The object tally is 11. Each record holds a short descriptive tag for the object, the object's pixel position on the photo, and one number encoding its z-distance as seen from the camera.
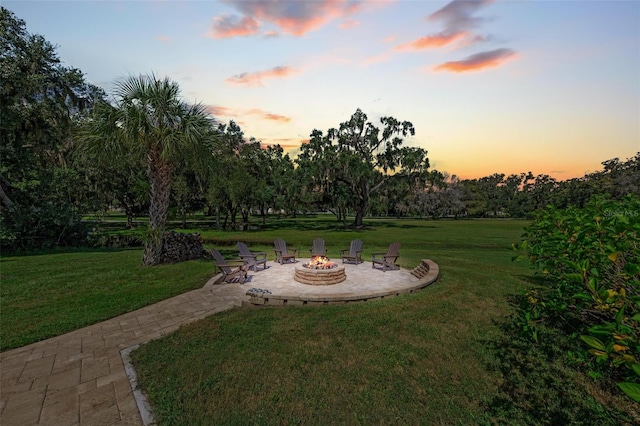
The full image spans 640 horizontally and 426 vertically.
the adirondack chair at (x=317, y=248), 13.01
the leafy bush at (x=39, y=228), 15.49
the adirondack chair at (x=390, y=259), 11.35
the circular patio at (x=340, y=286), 7.66
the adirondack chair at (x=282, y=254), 12.64
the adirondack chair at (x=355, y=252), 12.52
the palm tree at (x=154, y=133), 10.78
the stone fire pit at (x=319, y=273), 9.21
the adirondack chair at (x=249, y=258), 11.21
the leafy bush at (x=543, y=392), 3.72
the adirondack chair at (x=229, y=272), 9.61
